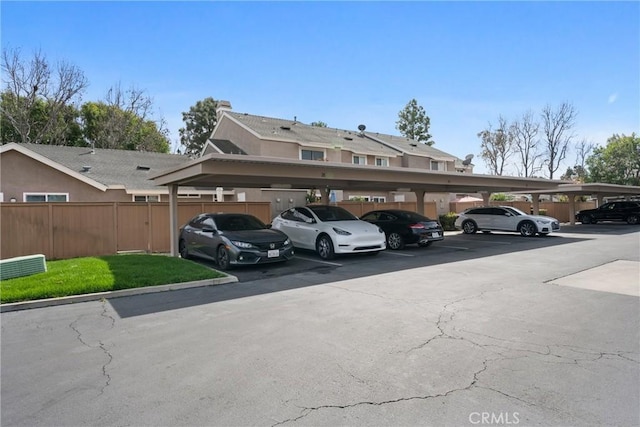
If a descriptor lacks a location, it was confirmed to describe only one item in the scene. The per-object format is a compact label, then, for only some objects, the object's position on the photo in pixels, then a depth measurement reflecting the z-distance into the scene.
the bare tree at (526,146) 51.05
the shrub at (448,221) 23.92
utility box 8.20
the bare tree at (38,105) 29.94
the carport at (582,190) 23.55
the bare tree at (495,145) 53.53
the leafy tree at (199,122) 47.19
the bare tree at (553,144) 47.15
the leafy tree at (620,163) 45.77
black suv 27.03
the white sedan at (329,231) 11.20
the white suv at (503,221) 18.34
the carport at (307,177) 10.01
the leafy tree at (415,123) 58.06
